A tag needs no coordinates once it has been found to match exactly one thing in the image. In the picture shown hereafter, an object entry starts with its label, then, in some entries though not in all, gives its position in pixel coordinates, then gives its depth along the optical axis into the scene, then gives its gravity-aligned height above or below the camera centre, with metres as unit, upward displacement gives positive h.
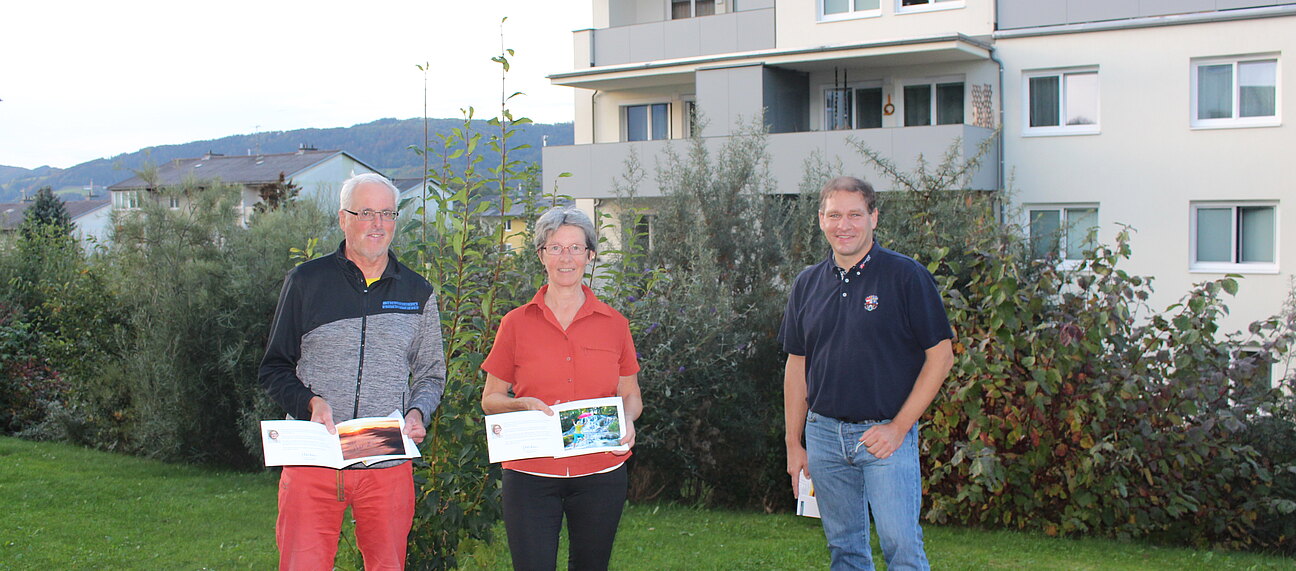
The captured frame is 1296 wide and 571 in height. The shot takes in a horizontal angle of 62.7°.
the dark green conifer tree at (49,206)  54.63 +3.10
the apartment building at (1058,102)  18.42 +2.85
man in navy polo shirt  3.85 -0.46
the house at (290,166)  76.31 +7.02
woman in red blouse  3.81 -0.46
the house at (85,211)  87.69 +4.19
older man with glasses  3.63 -0.38
